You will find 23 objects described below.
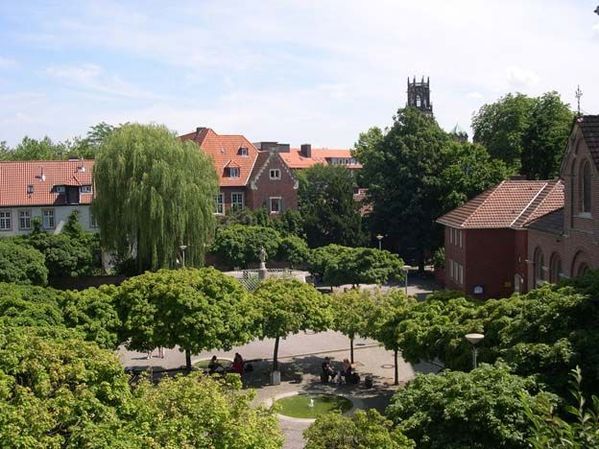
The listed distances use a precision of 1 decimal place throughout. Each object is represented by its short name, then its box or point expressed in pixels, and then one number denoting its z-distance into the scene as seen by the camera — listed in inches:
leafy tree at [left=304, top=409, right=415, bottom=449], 465.4
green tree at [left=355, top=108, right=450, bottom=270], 2091.5
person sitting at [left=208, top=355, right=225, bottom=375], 1120.4
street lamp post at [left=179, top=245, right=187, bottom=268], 1620.1
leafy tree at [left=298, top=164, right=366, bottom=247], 2160.4
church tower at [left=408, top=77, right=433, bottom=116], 5433.1
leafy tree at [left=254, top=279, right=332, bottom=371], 1079.0
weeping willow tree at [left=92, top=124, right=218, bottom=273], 1633.9
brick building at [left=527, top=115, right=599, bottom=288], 1049.5
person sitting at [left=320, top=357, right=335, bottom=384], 1098.7
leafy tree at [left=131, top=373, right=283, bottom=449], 480.4
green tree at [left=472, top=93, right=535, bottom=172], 2416.0
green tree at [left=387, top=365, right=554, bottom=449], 495.5
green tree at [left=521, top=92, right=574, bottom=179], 2253.9
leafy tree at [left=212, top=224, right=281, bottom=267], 1930.4
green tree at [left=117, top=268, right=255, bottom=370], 1012.5
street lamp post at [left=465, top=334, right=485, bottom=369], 643.5
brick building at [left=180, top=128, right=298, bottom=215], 2438.5
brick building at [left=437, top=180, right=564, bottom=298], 1578.5
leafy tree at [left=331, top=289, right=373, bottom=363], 1096.2
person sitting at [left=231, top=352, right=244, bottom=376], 1122.7
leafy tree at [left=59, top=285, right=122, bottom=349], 957.2
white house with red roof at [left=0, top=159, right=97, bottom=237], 2159.2
